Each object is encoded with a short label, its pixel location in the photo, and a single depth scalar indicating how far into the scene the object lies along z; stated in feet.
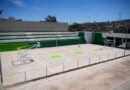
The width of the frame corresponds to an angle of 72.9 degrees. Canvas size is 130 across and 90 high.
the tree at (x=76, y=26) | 148.10
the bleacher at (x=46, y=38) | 65.33
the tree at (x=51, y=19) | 163.39
